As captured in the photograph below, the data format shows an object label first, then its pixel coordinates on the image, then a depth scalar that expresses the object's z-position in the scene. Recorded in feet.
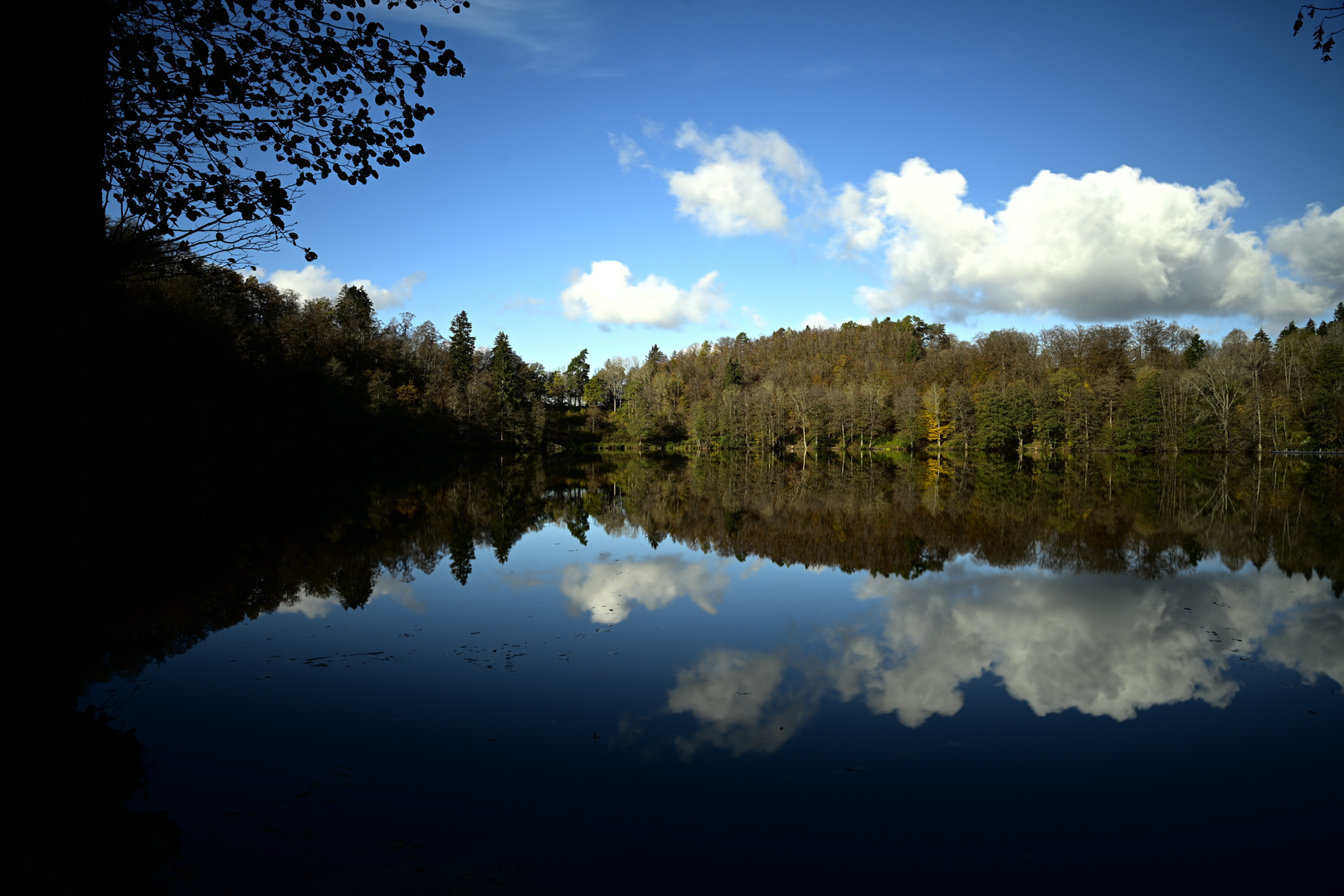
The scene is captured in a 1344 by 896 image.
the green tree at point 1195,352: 248.52
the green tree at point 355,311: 215.31
